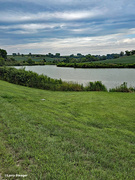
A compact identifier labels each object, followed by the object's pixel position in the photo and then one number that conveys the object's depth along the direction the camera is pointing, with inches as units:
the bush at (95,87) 604.5
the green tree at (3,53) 2779.8
